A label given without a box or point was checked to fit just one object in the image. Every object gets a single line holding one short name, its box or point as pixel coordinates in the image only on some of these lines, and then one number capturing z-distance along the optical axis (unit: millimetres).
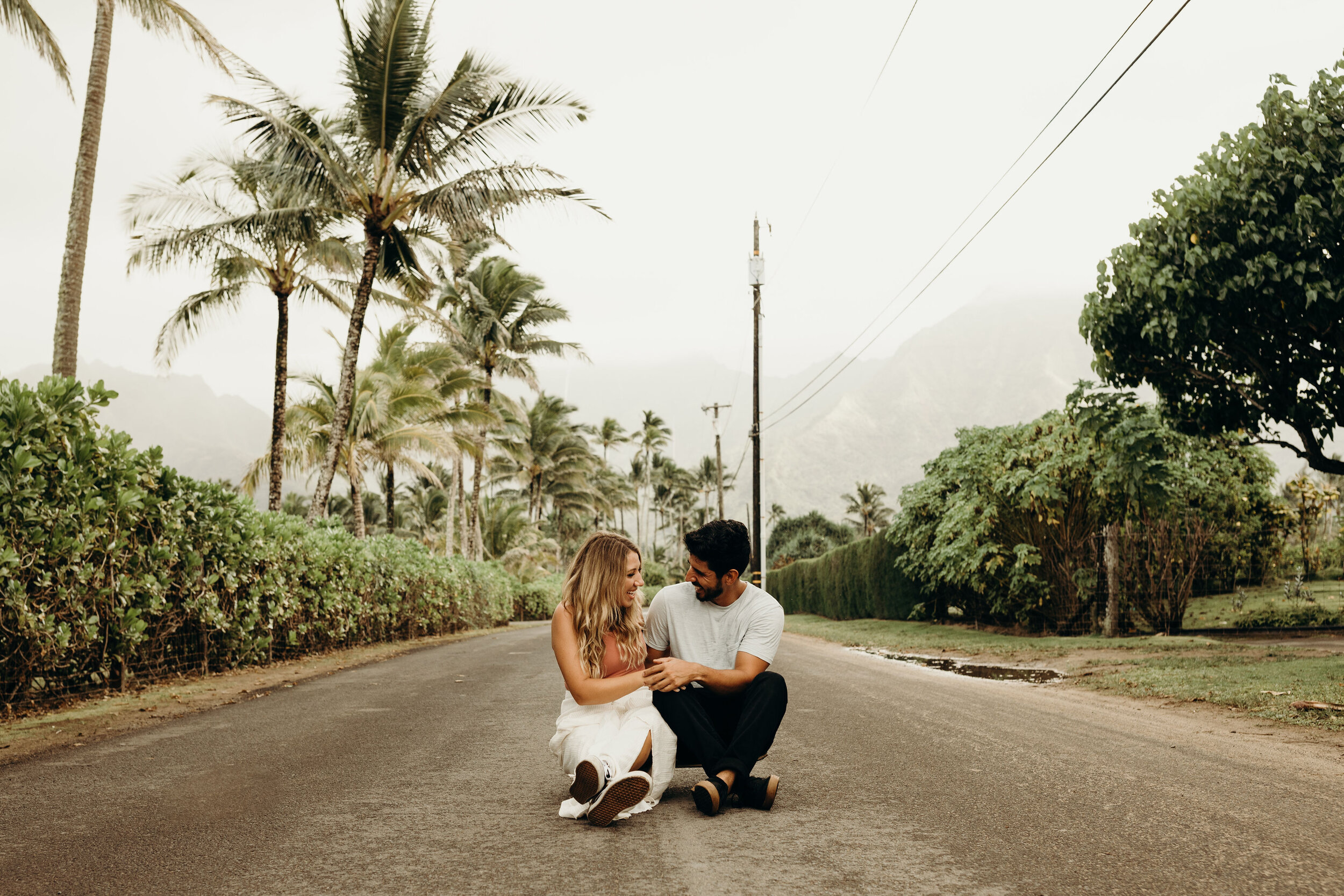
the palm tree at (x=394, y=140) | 17125
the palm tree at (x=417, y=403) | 25703
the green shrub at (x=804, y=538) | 73062
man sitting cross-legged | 4297
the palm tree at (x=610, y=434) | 77938
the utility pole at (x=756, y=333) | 29844
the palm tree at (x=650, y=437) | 88188
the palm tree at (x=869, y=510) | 88500
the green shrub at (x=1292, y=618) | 15289
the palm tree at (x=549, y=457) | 47562
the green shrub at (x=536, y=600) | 38750
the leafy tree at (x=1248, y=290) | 9609
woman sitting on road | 4082
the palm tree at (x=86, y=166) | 12273
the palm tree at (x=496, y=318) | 32812
